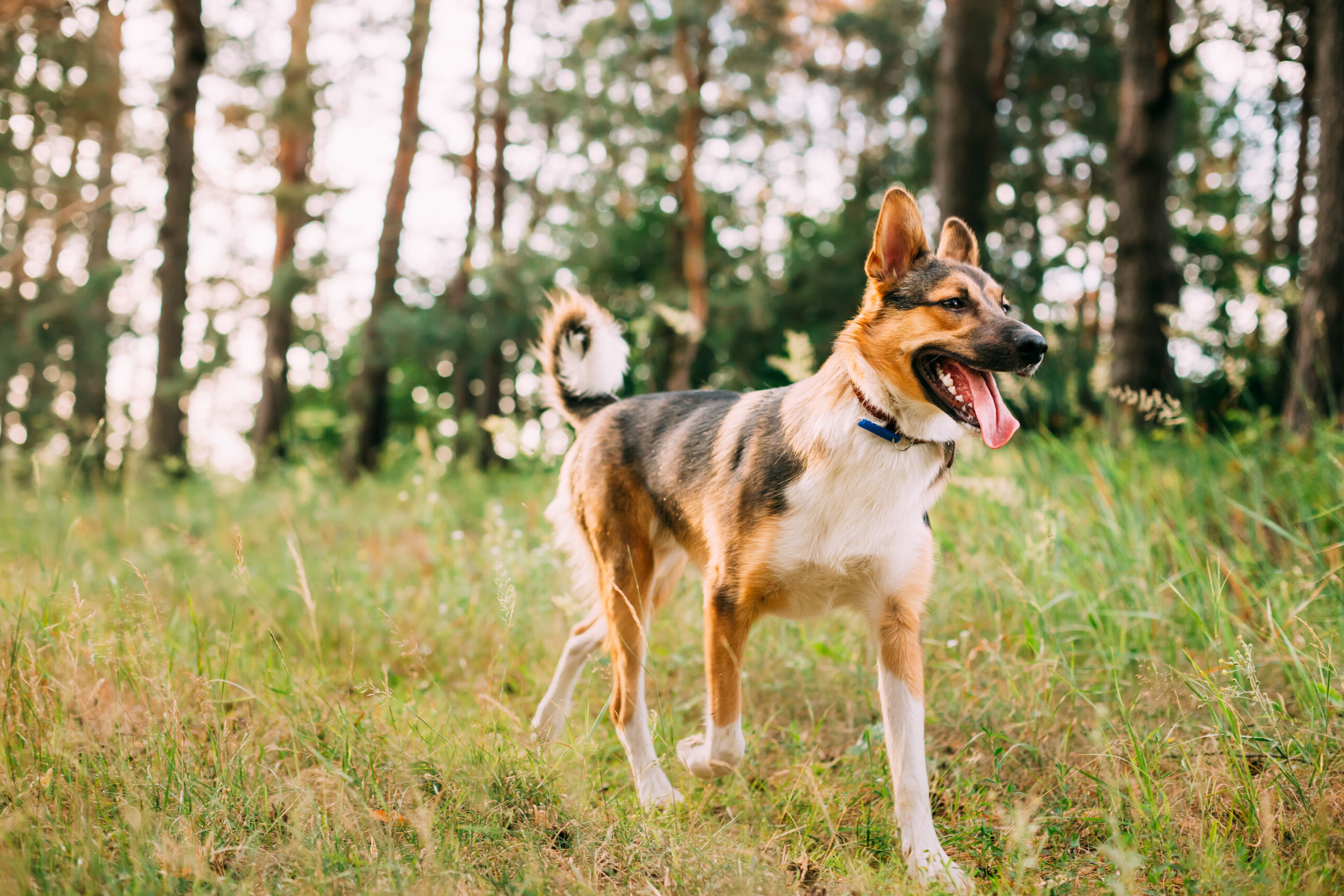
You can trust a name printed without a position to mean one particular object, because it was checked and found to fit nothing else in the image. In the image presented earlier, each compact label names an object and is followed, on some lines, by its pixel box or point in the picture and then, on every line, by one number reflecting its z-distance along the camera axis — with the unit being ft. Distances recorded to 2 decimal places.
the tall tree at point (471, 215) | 40.04
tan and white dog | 8.02
